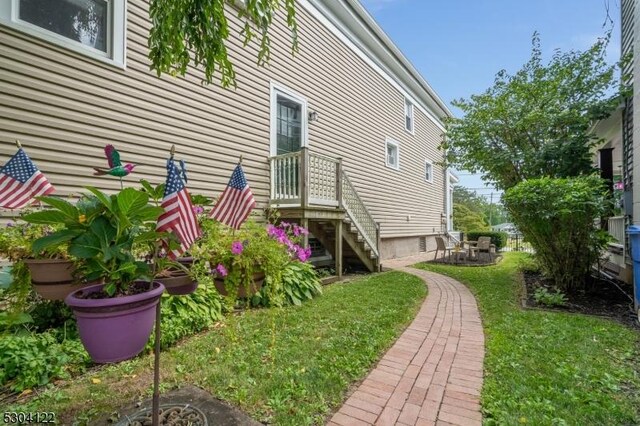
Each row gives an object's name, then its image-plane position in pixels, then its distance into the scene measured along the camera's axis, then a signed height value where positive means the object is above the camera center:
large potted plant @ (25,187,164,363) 1.36 -0.24
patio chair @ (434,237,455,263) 11.02 -1.00
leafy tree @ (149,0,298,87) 2.81 +1.76
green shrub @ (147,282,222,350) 3.41 -1.20
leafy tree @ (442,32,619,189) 7.00 +2.40
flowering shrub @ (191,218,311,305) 2.00 -0.27
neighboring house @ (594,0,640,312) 5.13 +1.28
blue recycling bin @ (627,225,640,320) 4.07 -0.50
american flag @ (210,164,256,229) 2.08 +0.06
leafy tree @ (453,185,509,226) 47.41 +2.63
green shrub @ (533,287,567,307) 4.98 -1.34
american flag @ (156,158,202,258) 1.48 +0.01
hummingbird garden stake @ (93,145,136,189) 1.56 +0.25
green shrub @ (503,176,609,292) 5.18 -0.07
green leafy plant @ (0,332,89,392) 2.57 -1.26
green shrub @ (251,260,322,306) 4.91 -1.19
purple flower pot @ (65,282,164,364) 1.36 -0.49
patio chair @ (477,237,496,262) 11.63 -1.09
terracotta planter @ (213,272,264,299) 2.13 -0.49
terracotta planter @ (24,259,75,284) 1.79 -0.32
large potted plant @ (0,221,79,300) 1.79 -0.33
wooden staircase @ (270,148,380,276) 6.26 +0.24
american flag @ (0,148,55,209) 2.04 +0.20
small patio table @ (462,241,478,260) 11.40 -1.37
